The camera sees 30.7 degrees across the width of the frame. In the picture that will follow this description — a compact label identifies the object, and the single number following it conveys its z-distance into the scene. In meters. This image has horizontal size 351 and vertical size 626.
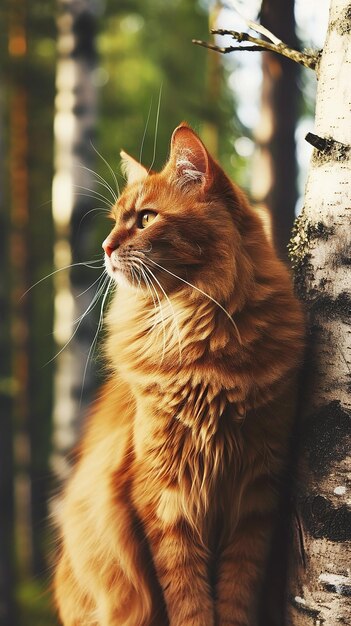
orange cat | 1.78
